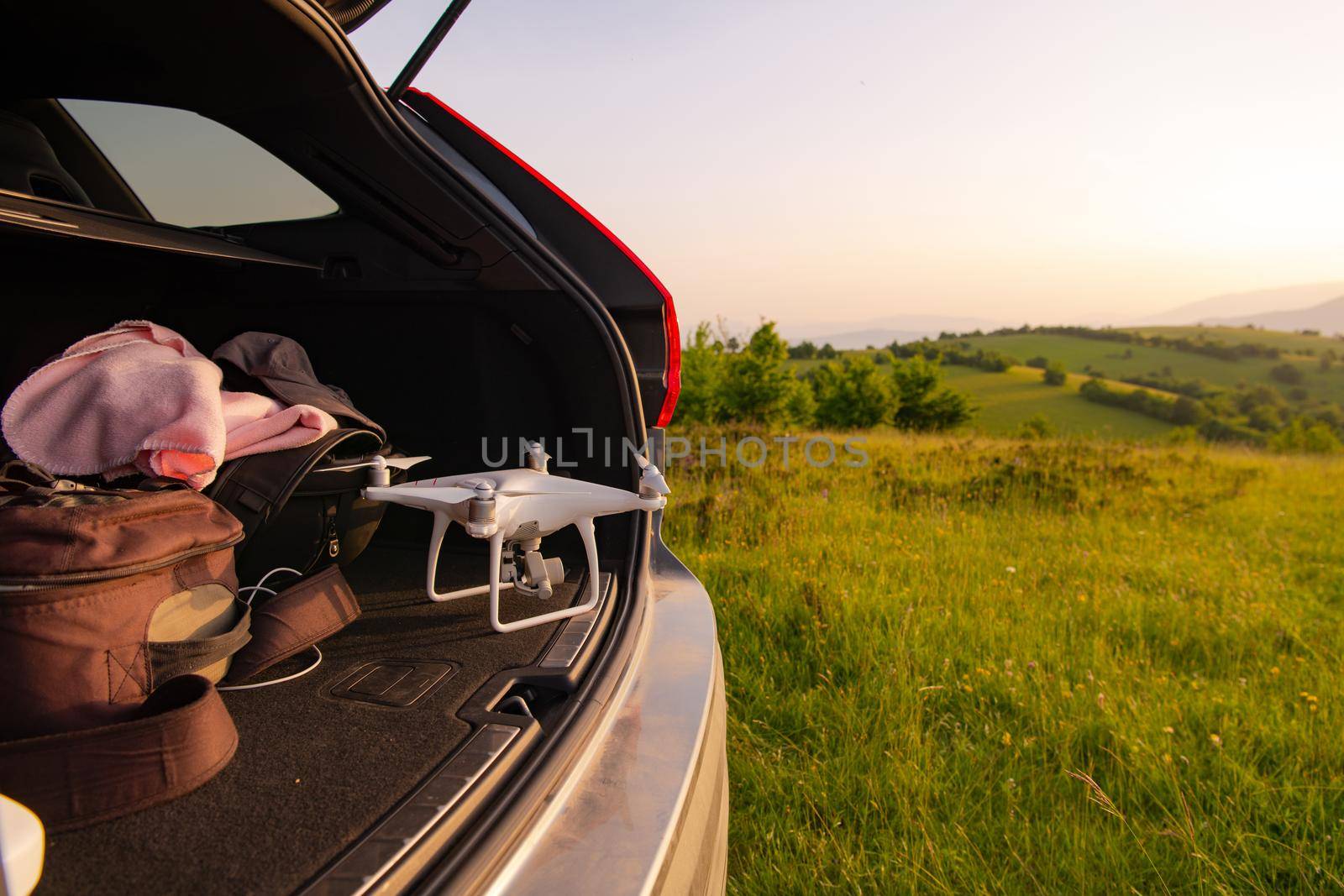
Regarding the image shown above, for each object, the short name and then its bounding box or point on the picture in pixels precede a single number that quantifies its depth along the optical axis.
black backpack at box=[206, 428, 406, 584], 1.54
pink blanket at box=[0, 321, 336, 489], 1.48
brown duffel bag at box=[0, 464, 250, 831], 0.89
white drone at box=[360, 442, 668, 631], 1.42
